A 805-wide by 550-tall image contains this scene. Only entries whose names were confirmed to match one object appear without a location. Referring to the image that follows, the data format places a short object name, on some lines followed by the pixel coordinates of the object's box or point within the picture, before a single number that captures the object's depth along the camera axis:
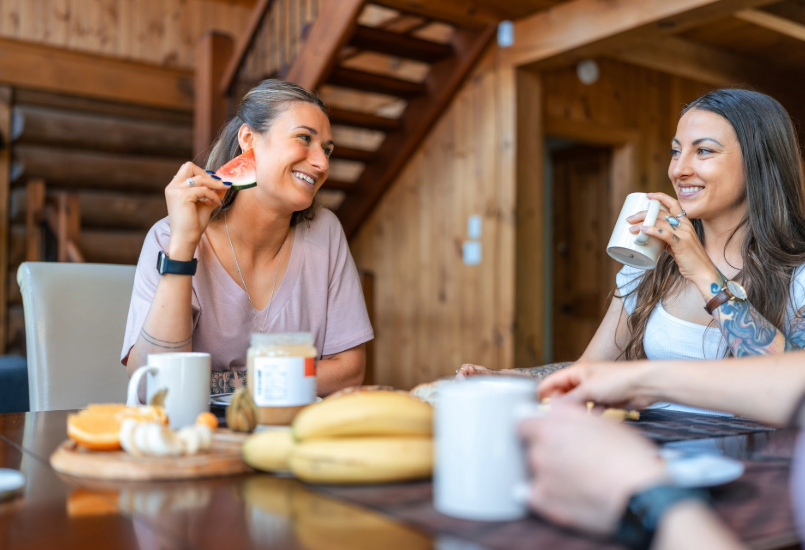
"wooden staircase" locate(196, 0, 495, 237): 4.24
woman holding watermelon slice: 1.56
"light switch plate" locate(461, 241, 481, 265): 4.79
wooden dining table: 0.58
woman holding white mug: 1.60
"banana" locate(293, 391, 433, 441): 0.73
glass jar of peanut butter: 0.97
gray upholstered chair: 1.71
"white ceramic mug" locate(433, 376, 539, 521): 0.59
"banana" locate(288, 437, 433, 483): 0.71
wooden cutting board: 0.80
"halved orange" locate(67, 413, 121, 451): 0.88
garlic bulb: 0.83
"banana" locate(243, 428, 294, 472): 0.79
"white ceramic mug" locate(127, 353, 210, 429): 1.00
